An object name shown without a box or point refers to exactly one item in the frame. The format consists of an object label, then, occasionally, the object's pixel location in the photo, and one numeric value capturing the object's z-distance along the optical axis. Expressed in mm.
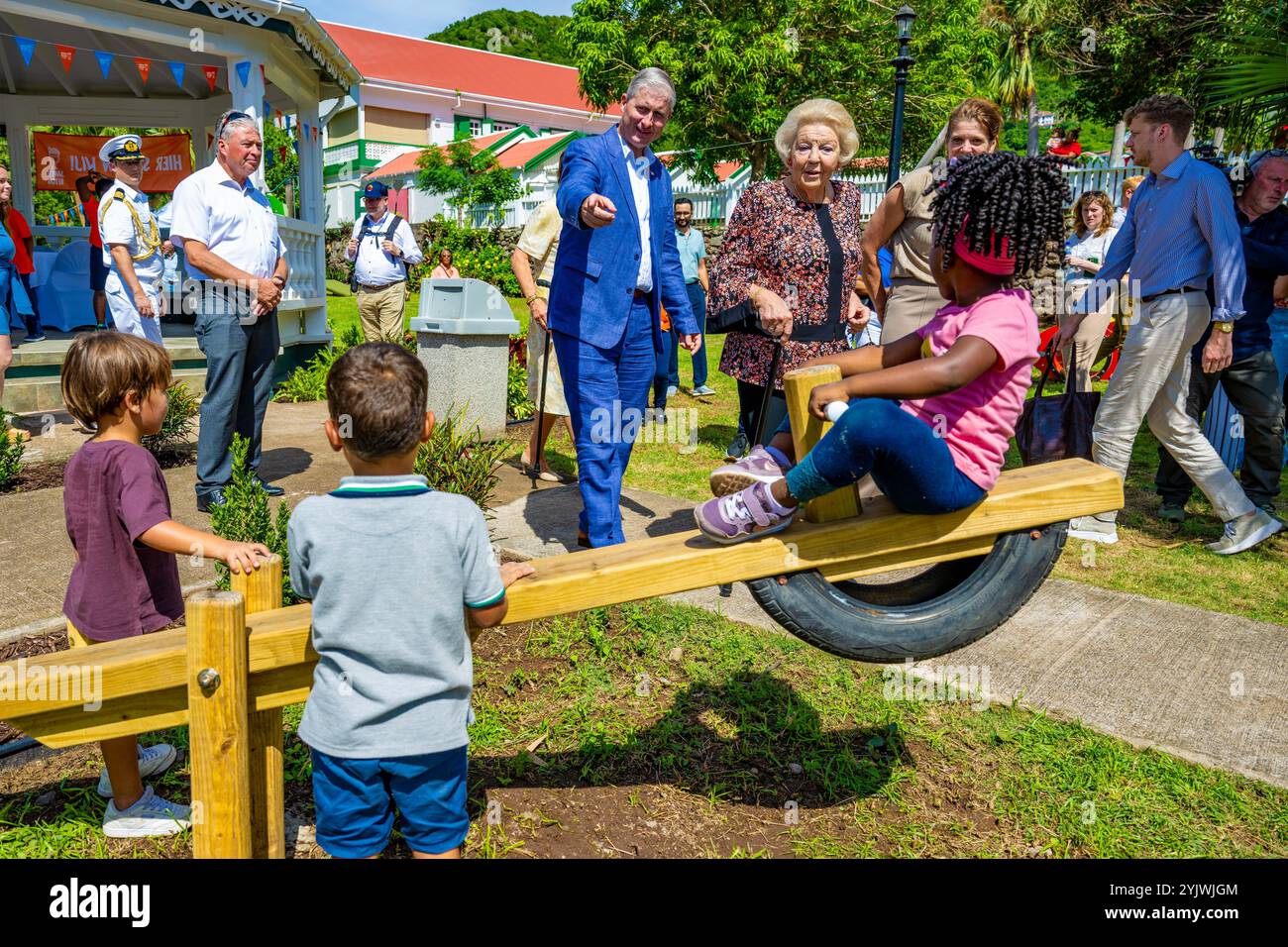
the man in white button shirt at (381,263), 9578
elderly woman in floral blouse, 4199
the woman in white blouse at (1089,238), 9109
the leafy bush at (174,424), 6520
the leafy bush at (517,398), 8352
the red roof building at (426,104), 40125
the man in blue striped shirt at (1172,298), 4848
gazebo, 8469
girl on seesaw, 2193
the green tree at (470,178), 26703
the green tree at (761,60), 23203
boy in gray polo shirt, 1895
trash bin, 7387
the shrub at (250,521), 3766
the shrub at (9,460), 5719
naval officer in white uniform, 6051
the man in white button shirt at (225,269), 5168
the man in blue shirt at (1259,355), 5375
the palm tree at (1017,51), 31000
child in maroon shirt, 2379
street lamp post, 10062
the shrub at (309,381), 9234
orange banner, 14094
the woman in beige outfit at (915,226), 3961
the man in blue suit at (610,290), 4234
